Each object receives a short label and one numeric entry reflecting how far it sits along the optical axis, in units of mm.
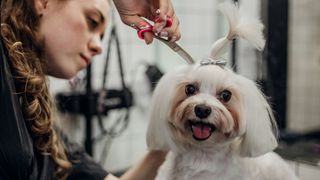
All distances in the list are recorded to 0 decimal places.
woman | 770
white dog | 751
